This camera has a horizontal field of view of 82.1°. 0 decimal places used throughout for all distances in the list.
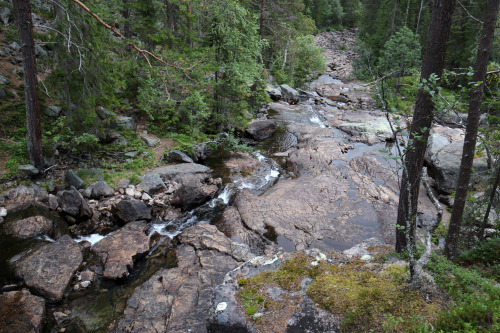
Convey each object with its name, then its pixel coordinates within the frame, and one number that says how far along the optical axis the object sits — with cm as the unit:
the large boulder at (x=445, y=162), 1258
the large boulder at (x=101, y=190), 976
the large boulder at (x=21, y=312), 534
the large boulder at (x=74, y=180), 972
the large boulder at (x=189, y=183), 1051
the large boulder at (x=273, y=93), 2403
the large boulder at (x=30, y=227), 754
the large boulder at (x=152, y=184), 1048
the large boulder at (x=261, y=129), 1712
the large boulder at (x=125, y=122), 1345
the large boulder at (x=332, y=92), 2745
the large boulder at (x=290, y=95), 2475
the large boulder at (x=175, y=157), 1271
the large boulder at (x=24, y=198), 812
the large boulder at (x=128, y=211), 923
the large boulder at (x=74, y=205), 880
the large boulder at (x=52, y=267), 628
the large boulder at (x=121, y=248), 721
